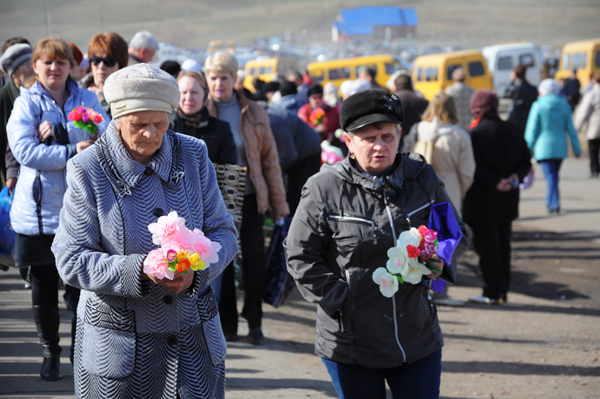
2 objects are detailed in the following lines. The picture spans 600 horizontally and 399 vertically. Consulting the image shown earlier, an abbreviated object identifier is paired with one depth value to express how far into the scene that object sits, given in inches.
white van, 1258.0
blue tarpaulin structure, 3937.0
